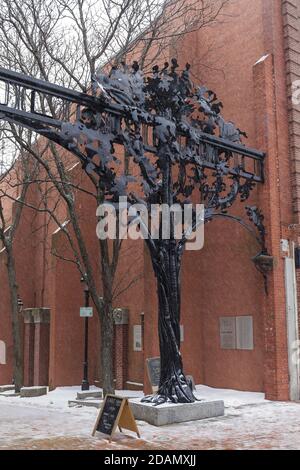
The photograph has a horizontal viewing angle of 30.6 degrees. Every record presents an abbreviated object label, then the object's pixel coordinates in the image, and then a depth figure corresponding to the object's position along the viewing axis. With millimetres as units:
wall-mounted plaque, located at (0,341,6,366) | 22766
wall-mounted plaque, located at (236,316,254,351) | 15344
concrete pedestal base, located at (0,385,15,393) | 20409
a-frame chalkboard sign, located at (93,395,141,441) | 8781
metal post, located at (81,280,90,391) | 17828
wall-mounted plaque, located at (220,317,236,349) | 15914
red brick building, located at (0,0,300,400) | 14352
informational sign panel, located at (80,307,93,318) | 17406
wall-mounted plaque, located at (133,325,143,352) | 18531
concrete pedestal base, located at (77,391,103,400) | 15570
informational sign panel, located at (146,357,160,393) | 12872
